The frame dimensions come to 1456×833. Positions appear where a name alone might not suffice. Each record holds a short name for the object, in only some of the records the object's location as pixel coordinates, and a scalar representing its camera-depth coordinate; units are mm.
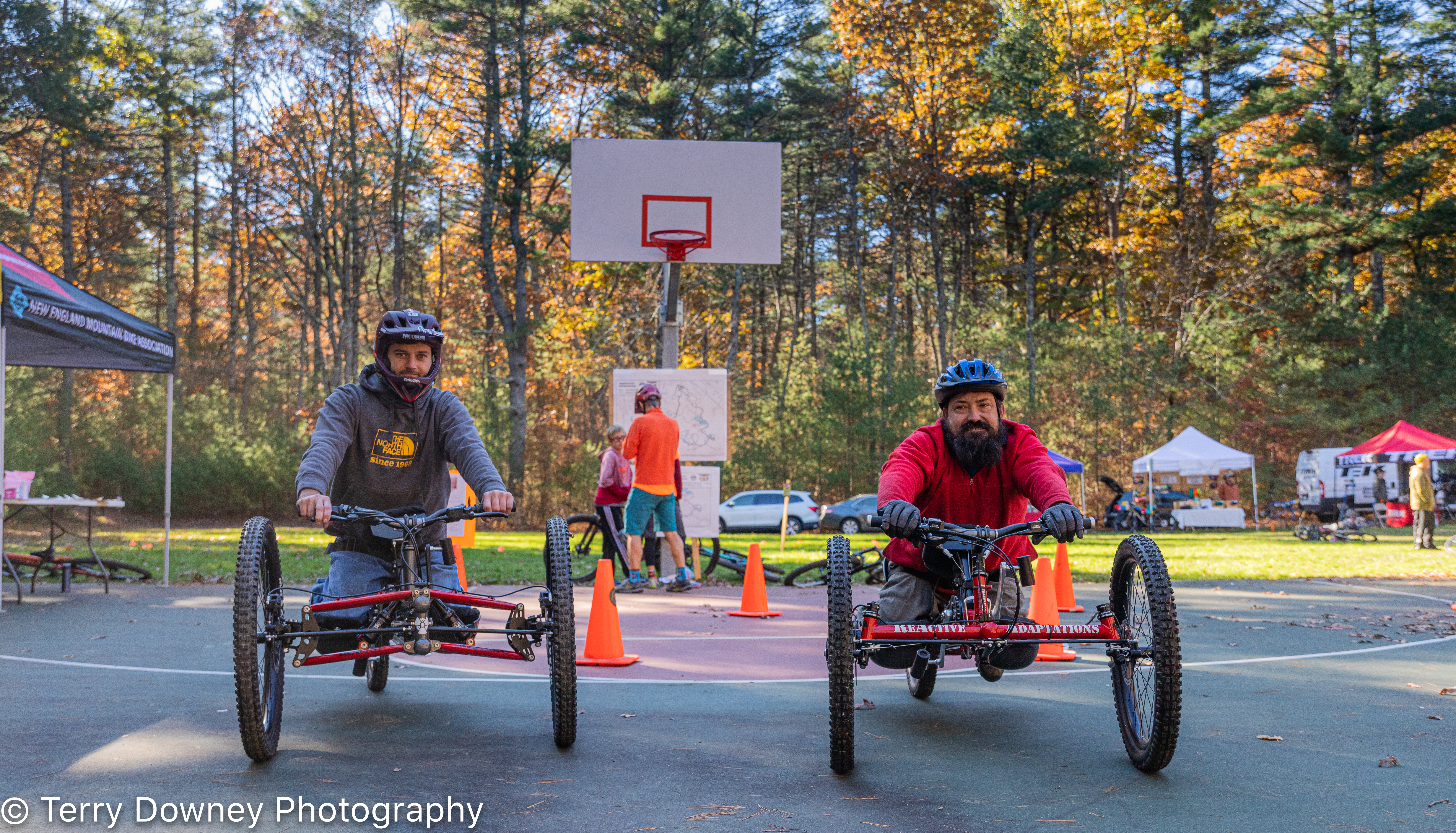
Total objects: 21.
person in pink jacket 11781
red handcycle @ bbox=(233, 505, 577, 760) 4105
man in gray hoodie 4895
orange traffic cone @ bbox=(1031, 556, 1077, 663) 7367
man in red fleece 5016
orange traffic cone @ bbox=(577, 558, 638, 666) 6938
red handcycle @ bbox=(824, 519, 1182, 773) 4047
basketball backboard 14047
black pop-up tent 9000
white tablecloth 30281
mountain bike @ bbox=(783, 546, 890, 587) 11781
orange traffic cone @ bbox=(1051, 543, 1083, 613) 9258
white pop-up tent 29766
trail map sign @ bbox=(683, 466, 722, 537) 12719
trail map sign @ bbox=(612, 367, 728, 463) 12570
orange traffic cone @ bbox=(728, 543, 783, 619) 9641
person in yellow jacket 19406
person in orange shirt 10938
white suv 30594
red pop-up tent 28031
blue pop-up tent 29703
